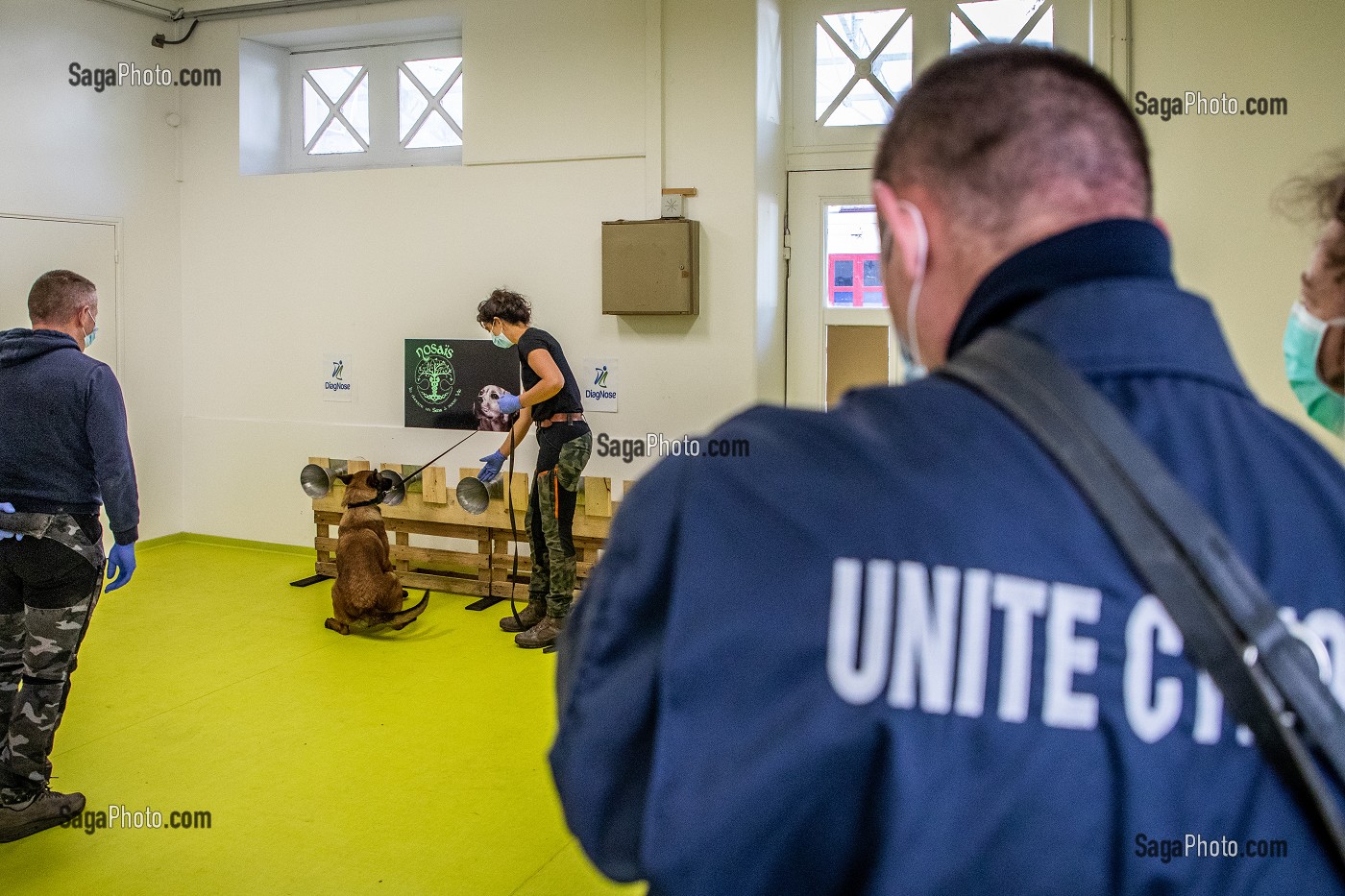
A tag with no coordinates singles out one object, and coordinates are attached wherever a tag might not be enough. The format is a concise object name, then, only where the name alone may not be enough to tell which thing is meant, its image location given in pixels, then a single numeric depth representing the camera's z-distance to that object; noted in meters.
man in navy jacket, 0.75
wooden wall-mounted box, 6.14
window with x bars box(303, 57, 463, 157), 7.22
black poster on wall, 6.79
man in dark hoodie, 3.52
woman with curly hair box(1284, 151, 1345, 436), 1.90
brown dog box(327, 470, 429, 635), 5.66
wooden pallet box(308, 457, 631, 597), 6.09
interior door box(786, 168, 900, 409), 6.39
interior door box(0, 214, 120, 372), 6.67
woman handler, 5.62
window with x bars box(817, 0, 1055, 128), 6.05
